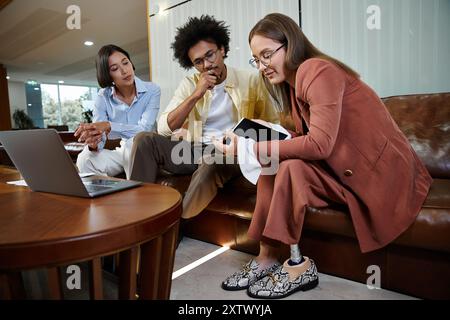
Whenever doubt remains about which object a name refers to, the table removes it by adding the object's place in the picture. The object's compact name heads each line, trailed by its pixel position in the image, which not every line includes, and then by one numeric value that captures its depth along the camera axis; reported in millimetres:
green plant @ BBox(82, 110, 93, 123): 9023
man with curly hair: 1545
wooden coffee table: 510
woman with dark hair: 1827
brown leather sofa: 1015
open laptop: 793
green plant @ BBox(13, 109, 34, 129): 9938
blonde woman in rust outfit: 1041
